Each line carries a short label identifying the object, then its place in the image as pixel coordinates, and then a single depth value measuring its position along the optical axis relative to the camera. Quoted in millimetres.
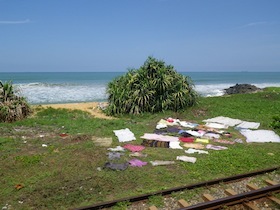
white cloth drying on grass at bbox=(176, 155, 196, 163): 6852
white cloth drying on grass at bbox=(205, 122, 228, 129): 11350
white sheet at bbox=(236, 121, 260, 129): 11023
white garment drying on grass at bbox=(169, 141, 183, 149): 8133
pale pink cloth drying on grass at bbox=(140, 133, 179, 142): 9030
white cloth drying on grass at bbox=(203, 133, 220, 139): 9562
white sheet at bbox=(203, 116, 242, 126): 11966
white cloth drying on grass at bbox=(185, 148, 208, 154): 7645
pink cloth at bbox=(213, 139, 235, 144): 8905
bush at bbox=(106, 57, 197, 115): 14047
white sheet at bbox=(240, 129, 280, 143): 9156
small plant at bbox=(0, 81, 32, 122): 11719
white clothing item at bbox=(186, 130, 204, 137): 9745
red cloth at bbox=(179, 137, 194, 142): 9059
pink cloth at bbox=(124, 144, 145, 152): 7817
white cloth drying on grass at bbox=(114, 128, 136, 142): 8969
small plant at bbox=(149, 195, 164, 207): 4723
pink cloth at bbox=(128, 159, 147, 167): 6525
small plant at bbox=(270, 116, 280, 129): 10636
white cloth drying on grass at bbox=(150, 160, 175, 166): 6616
